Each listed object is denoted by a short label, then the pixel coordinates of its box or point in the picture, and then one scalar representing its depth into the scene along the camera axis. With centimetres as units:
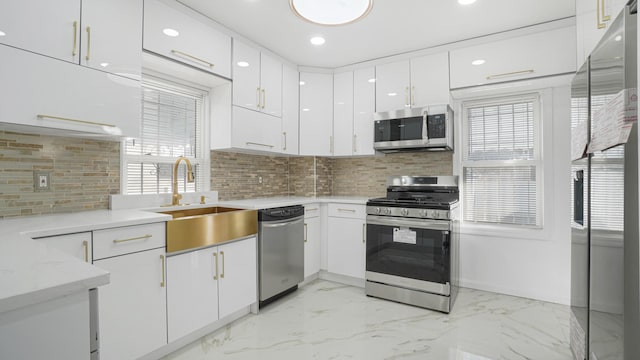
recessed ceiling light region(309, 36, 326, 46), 295
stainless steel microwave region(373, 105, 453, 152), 297
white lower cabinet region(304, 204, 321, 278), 327
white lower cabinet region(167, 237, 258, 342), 202
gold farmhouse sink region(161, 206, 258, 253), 201
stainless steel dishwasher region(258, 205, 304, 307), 270
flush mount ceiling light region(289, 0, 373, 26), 191
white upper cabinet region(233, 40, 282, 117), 288
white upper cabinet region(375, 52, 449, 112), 309
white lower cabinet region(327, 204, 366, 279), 325
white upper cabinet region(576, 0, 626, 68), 121
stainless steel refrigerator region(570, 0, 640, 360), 103
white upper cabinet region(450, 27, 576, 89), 261
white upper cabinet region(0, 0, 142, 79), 157
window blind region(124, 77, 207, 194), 252
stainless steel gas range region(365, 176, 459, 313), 267
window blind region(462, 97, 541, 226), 306
